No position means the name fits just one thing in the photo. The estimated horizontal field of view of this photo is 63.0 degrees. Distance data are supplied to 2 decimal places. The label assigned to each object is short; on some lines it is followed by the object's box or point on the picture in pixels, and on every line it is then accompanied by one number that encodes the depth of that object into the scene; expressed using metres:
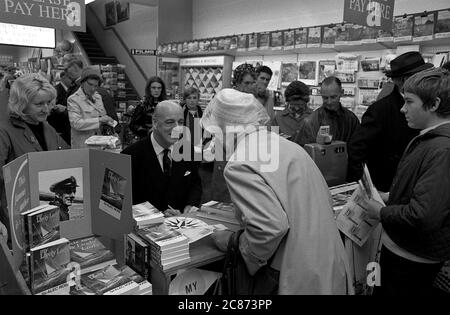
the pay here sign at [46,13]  3.54
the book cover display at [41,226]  1.39
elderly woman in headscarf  1.40
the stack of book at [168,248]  1.55
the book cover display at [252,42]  6.69
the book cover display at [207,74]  7.67
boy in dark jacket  1.70
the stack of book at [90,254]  1.66
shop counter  1.57
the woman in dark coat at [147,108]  4.67
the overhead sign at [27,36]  5.89
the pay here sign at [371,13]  3.72
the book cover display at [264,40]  6.50
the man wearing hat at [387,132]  2.75
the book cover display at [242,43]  6.90
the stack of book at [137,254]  1.61
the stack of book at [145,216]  1.77
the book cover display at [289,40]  6.09
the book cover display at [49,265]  1.36
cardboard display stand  1.59
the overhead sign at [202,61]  7.65
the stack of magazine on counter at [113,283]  1.46
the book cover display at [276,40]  6.29
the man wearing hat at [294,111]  4.02
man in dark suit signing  2.48
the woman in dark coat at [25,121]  2.19
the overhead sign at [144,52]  7.73
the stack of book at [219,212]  2.00
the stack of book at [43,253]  1.36
